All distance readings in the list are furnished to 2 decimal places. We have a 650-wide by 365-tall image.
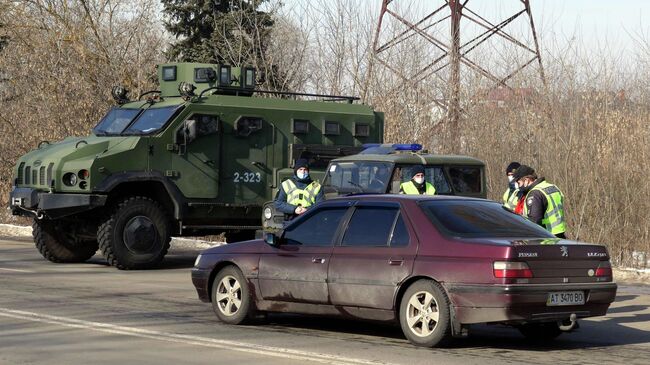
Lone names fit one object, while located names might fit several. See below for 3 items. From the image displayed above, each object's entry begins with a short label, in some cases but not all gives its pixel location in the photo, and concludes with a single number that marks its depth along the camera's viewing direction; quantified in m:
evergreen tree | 30.97
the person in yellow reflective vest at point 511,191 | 13.84
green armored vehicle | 17.03
